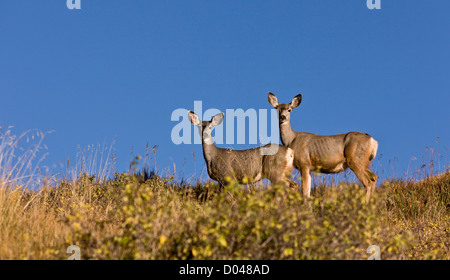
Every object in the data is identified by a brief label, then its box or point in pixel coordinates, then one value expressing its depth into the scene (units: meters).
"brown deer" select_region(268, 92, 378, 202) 12.39
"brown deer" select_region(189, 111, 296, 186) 11.12
